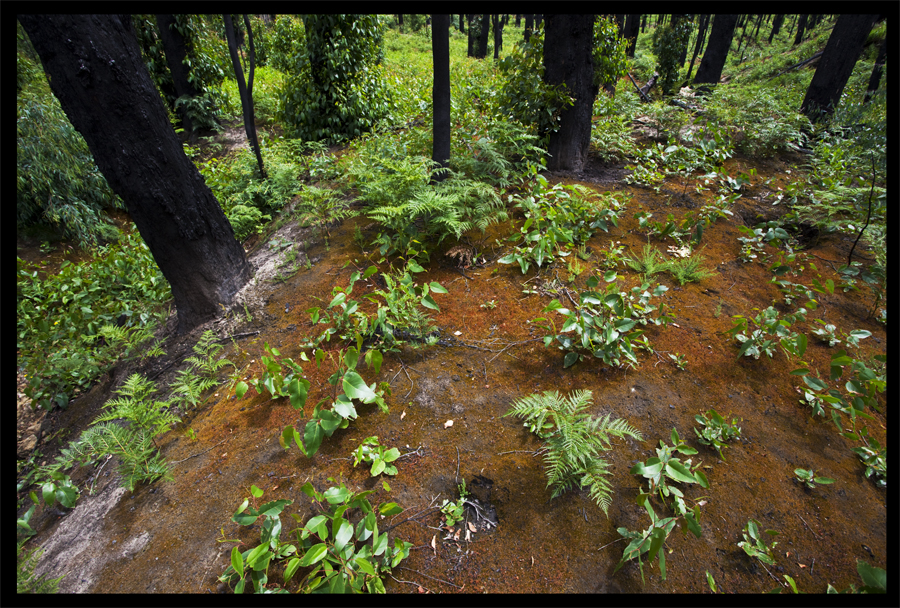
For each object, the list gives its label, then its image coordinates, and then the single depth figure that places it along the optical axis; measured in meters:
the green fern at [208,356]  2.74
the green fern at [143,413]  2.23
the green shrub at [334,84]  6.73
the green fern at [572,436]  1.77
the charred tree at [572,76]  4.31
